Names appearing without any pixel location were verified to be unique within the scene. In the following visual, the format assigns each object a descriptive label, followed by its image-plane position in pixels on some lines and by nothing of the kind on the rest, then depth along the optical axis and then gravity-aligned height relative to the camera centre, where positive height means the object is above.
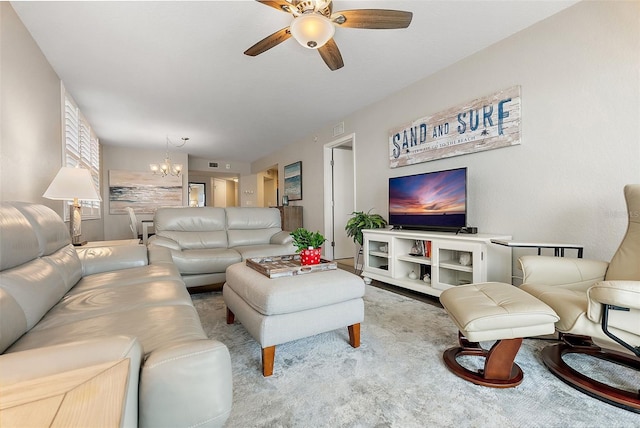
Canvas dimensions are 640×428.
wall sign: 2.42 +0.80
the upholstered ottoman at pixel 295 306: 1.52 -0.58
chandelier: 5.93 +0.98
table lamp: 2.27 +0.22
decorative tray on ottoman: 1.78 -0.40
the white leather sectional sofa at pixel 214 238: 2.96 -0.35
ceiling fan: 1.68 +1.23
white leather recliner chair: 1.21 -0.49
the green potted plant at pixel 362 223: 3.63 -0.19
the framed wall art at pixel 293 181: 5.77 +0.63
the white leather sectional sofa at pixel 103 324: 0.65 -0.44
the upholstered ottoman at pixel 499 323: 1.33 -0.57
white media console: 2.29 -0.50
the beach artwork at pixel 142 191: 6.17 +0.46
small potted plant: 2.01 -0.26
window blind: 3.37 +0.98
